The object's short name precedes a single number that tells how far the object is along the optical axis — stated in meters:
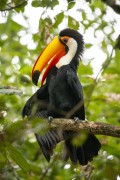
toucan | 8.24
